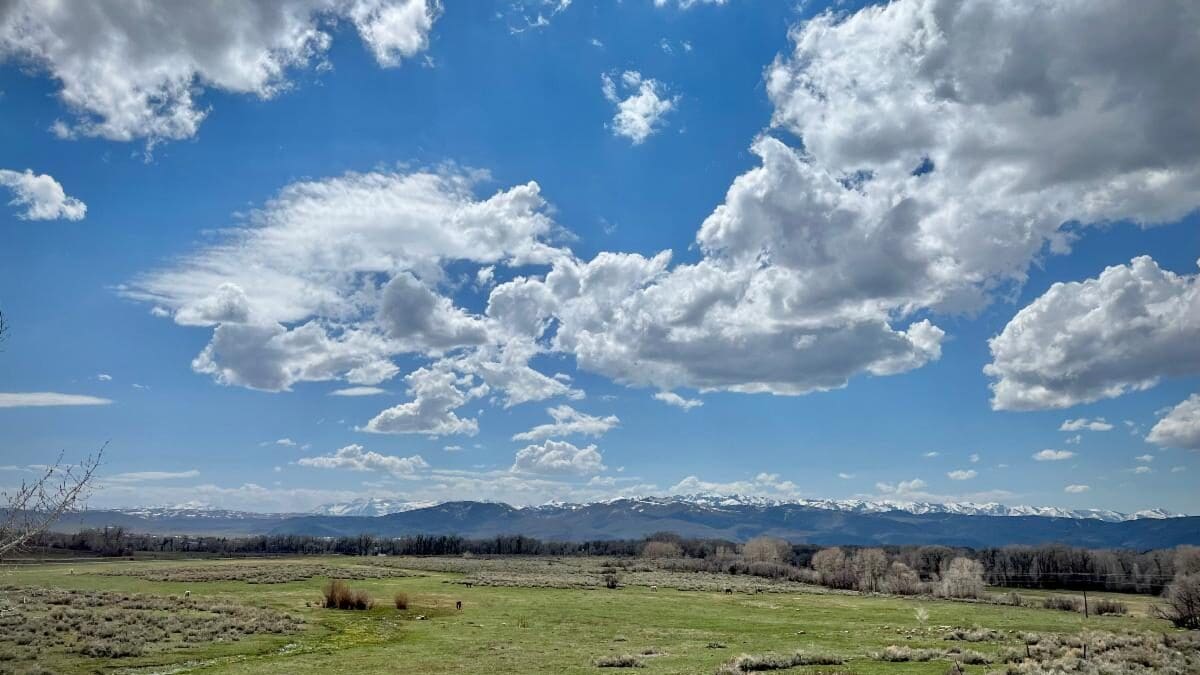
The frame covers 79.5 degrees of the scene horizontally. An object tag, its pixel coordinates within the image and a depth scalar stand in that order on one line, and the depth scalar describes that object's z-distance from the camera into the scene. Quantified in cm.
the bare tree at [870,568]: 10979
